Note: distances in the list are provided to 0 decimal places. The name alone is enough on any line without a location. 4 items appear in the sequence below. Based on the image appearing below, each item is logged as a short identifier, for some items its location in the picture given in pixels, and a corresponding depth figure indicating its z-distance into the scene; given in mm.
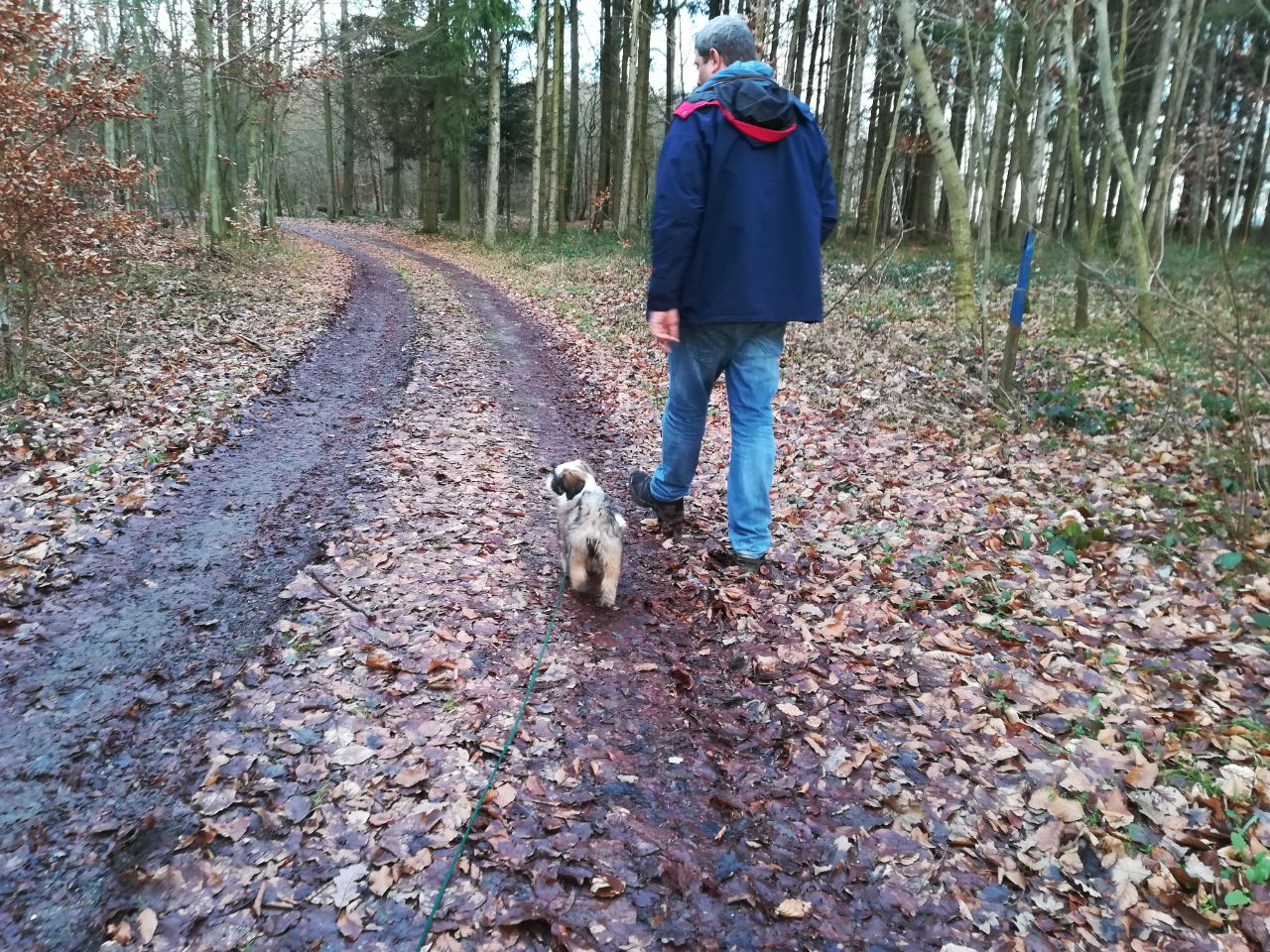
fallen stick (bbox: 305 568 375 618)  4043
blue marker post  6758
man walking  3777
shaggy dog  4000
